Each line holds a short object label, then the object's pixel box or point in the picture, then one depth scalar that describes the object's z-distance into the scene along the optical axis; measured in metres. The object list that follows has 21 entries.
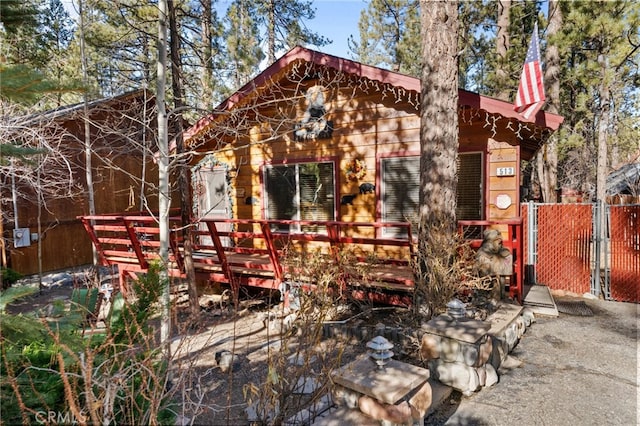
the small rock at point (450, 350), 3.79
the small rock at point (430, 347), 3.92
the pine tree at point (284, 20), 15.02
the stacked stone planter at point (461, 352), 3.72
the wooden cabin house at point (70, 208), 10.55
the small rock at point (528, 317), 5.43
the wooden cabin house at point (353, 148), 6.32
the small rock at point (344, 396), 2.99
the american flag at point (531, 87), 5.80
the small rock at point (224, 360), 4.61
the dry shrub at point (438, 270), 4.50
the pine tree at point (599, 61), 9.74
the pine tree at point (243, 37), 13.55
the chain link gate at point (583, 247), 6.88
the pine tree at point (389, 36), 19.09
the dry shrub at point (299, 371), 2.88
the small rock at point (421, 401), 2.93
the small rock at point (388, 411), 2.74
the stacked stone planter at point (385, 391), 2.75
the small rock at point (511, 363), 4.26
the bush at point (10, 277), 8.77
